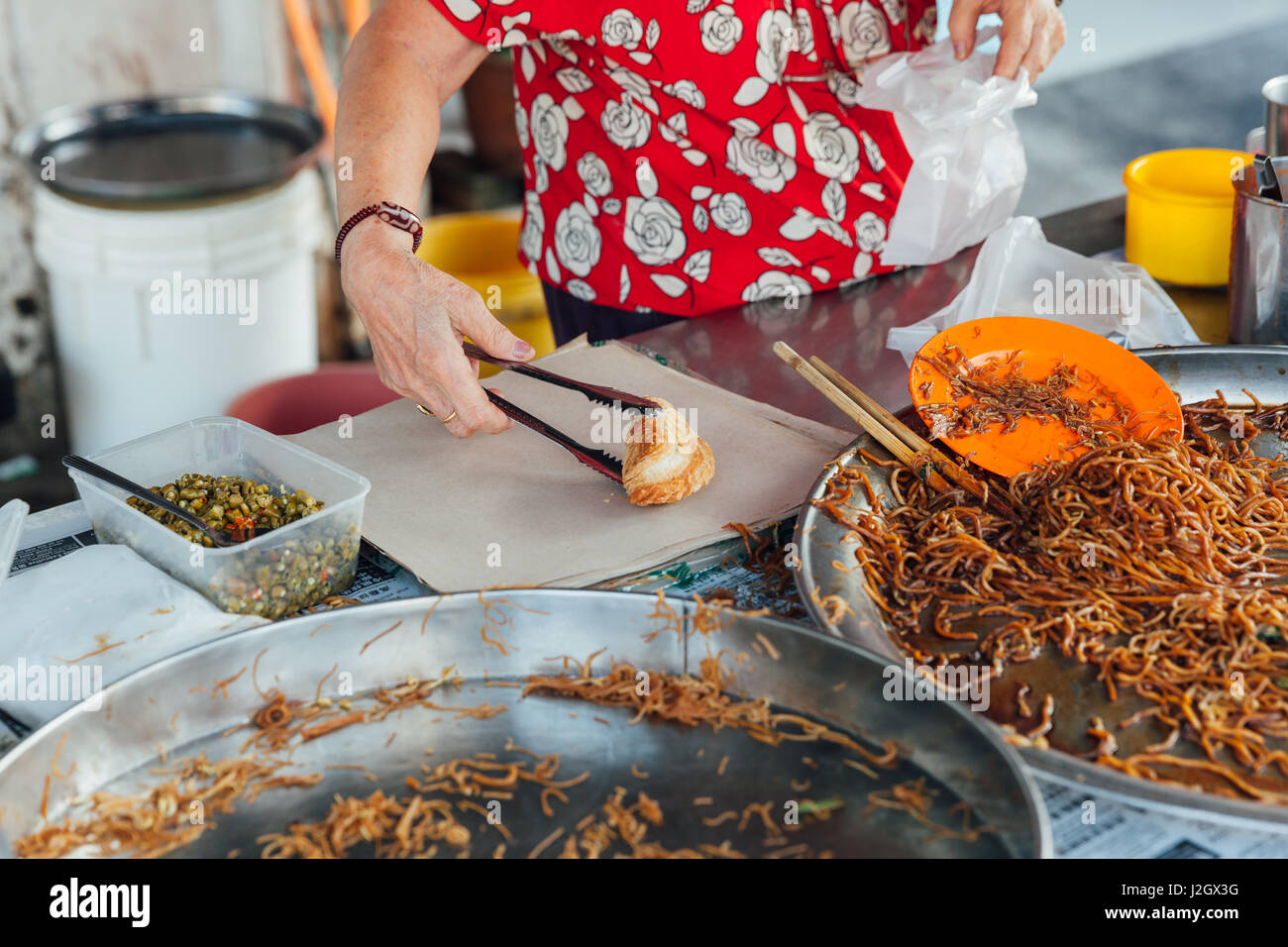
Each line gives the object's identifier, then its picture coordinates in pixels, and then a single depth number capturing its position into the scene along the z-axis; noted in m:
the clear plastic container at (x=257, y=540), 1.35
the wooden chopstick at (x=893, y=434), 1.59
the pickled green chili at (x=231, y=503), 1.43
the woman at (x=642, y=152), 1.75
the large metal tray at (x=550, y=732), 1.10
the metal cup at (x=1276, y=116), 2.16
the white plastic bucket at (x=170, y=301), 3.27
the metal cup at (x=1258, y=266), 1.88
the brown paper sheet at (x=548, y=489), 1.53
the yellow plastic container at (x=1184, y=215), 2.21
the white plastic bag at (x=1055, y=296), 2.03
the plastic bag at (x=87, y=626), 1.23
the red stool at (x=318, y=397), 2.60
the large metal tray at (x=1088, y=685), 1.04
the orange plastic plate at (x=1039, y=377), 1.64
